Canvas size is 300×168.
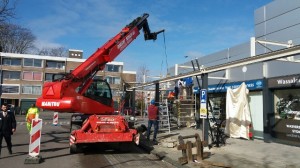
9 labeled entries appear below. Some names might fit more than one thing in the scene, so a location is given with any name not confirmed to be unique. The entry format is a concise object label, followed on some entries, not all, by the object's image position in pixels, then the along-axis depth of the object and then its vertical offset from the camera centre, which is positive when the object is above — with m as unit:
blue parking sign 8.07 -0.22
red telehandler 7.72 -0.06
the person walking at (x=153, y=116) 9.92 -0.89
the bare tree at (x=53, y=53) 56.37 +11.03
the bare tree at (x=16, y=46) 46.31 +10.67
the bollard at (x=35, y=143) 6.57 -1.48
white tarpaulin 10.34 -0.75
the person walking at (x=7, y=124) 7.42 -1.01
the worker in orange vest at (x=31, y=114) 10.83 -0.94
